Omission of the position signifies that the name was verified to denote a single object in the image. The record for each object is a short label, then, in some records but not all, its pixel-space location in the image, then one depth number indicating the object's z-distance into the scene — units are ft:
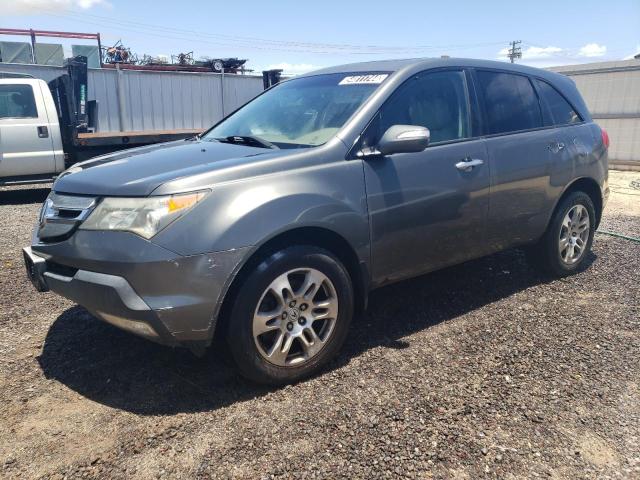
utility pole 185.88
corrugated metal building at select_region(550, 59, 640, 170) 44.45
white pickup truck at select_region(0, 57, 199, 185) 28.89
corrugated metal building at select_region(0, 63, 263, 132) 51.03
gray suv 8.75
